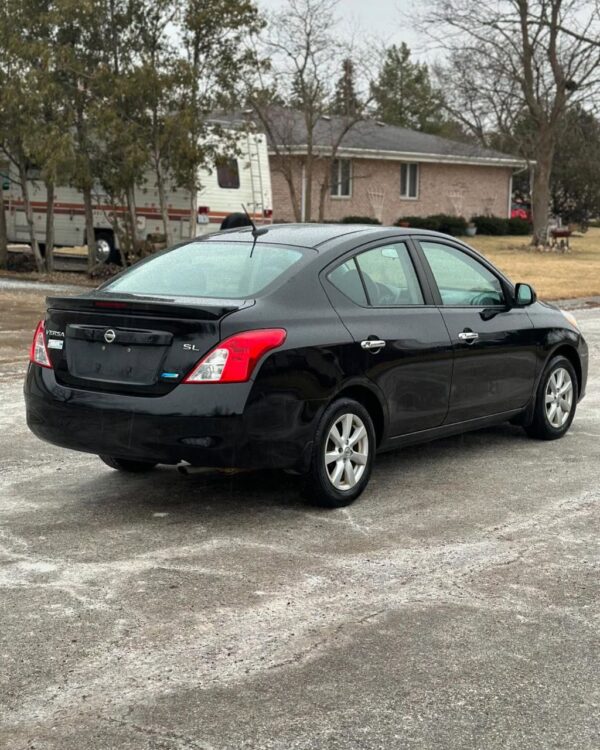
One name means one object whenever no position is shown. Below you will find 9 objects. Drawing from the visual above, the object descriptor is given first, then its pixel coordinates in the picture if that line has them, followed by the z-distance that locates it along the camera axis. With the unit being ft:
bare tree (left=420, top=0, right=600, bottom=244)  128.67
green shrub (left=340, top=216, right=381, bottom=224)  141.49
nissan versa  19.65
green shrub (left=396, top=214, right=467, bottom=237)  146.82
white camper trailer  76.33
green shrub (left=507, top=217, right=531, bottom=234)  165.48
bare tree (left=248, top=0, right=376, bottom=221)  109.91
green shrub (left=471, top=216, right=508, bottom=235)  160.04
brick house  137.28
